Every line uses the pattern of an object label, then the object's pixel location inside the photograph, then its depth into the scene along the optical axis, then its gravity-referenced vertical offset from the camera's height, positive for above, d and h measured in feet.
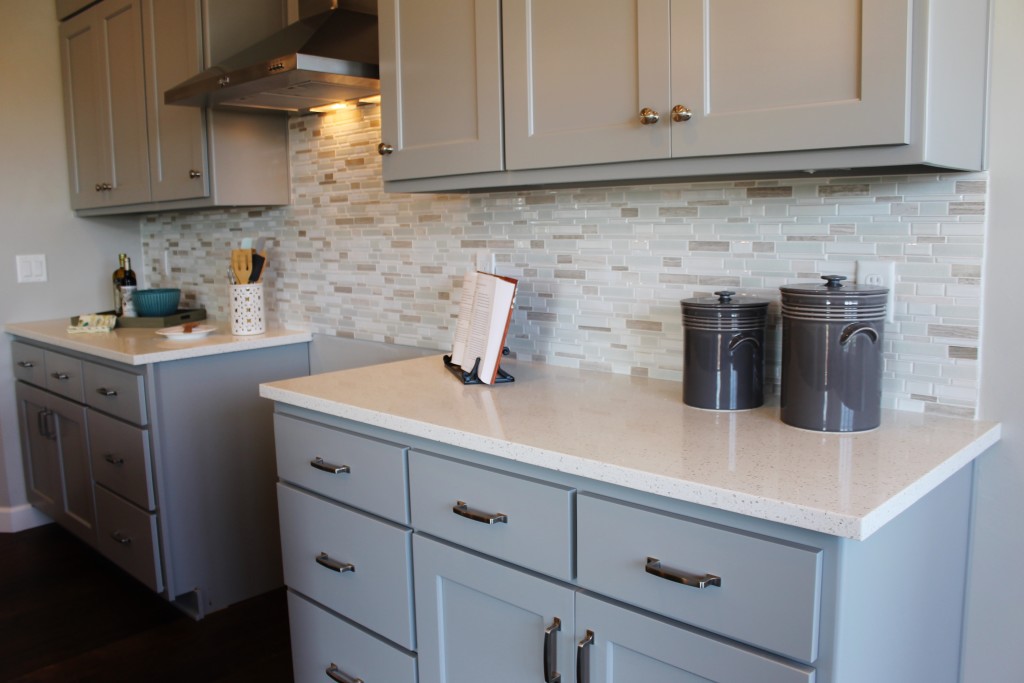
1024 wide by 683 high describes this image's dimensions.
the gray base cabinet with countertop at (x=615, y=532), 3.68 -1.58
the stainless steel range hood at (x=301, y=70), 7.04 +1.45
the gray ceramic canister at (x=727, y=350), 5.23 -0.75
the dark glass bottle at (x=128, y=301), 11.19 -0.80
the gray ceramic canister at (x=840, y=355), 4.63 -0.70
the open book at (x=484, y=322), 6.26 -0.68
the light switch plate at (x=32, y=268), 11.70 -0.35
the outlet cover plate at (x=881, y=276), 5.06 -0.29
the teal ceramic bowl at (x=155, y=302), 10.98 -0.81
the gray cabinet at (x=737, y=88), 4.02 +0.78
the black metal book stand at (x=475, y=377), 6.44 -1.10
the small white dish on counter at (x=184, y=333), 9.37 -1.05
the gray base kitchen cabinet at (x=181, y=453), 8.75 -2.33
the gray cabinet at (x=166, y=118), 9.10 +1.45
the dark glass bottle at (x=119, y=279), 11.54 -0.52
